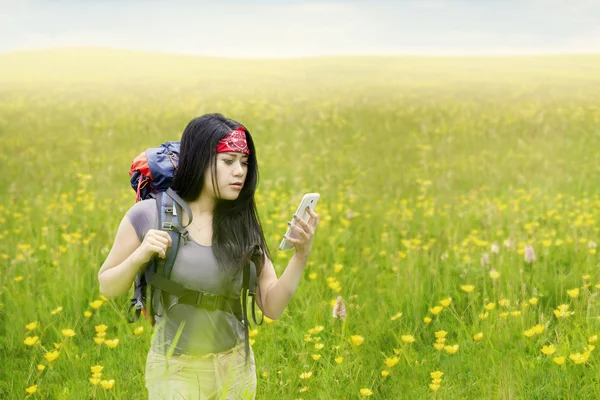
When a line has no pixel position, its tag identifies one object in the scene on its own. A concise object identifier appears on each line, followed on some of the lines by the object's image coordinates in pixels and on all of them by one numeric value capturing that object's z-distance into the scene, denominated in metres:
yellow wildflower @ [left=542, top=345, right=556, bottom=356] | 3.42
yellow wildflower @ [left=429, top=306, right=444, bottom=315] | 4.16
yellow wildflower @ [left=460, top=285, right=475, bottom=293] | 4.38
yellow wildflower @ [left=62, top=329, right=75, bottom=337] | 3.95
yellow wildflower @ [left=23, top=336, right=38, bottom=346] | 4.04
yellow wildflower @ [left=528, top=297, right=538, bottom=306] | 4.10
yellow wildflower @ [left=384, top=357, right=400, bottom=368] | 3.54
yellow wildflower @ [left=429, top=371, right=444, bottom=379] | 3.30
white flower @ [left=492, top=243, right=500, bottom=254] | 5.10
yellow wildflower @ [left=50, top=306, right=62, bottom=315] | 4.36
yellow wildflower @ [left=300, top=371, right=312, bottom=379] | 3.45
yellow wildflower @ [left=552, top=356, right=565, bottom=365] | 3.33
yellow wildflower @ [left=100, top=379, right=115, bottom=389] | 3.29
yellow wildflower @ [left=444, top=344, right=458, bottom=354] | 3.65
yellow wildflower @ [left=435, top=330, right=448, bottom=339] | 3.82
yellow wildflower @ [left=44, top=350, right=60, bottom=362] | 3.68
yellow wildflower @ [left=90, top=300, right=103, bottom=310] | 4.50
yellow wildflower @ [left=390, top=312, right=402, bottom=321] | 4.18
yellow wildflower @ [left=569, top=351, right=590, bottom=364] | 3.38
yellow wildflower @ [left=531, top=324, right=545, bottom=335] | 3.73
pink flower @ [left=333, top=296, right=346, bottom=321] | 4.00
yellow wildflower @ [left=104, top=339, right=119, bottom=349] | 3.70
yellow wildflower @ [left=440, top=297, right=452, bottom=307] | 4.29
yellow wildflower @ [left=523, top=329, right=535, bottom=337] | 3.74
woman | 2.87
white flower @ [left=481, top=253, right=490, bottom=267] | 4.97
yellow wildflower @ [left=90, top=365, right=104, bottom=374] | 3.42
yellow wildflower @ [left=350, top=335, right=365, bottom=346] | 3.74
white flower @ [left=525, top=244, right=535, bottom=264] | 4.75
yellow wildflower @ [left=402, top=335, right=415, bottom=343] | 3.79
